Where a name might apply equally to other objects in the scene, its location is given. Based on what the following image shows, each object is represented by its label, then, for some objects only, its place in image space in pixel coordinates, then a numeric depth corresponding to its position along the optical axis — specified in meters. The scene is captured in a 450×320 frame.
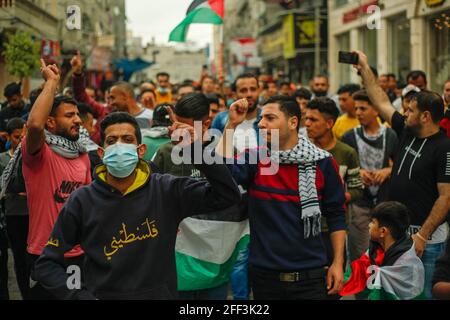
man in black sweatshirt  3.51
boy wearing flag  5.00
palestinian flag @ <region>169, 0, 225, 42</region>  7.18
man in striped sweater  4.41
